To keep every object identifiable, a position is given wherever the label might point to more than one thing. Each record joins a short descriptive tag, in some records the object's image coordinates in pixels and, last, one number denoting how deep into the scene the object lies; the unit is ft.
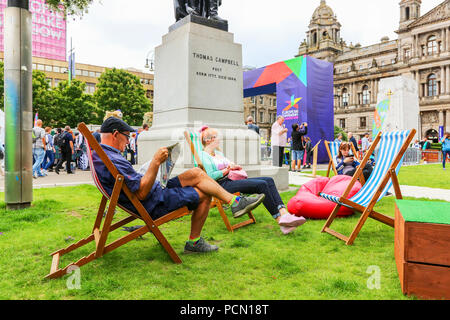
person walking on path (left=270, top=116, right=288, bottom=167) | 41.04
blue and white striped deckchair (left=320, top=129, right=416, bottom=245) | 12.28
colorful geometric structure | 64.90
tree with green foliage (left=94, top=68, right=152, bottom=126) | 154.51
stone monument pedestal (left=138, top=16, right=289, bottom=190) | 22.04
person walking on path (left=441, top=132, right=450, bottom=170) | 53.39
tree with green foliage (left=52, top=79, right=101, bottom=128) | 140.46
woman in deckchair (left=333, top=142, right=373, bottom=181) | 21.09
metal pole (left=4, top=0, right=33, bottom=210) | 16.84
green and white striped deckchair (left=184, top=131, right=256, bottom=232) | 14.21
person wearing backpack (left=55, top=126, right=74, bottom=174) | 40.63
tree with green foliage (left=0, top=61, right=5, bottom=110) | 124.33
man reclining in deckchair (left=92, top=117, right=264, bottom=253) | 9.37
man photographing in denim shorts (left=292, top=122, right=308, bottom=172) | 41.52
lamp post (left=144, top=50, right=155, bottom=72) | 87.09
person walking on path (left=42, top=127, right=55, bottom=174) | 40.77
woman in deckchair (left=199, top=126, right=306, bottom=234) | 12.52
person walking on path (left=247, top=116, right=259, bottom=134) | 39.17
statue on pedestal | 24.36
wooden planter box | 7.54
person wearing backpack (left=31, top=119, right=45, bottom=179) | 34.22
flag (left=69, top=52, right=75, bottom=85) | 129.22
